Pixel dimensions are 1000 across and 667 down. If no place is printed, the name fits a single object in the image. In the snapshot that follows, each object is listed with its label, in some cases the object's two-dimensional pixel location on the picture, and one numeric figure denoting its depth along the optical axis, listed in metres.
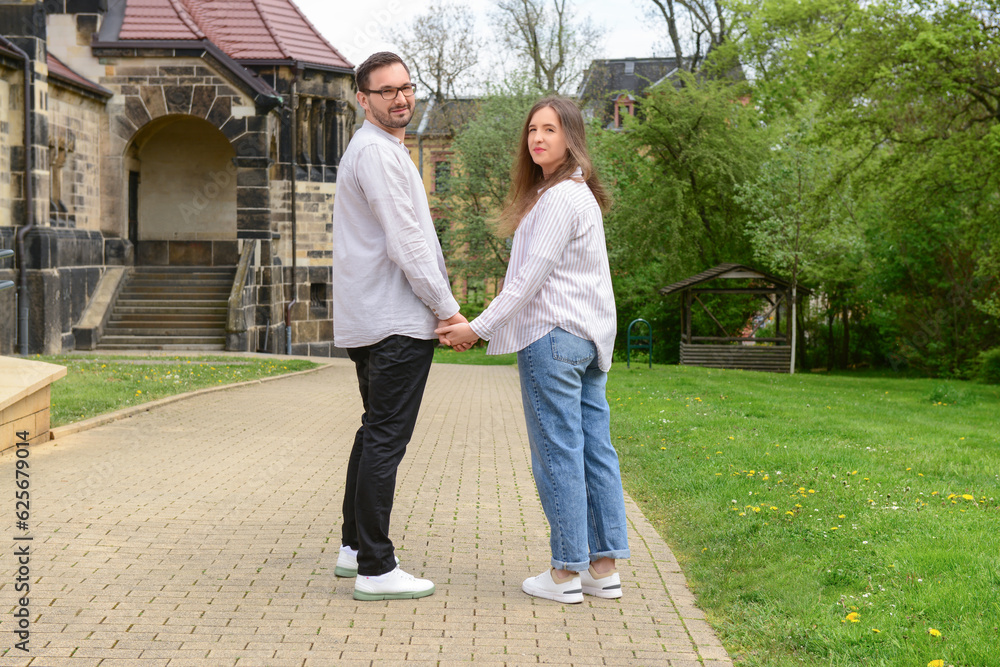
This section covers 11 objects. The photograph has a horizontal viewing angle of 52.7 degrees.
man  4.07
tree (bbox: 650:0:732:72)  40.97
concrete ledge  7.18
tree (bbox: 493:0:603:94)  41.72
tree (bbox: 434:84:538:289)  35.94
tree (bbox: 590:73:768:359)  33.16
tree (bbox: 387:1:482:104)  41.66
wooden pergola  29.81
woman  4.13
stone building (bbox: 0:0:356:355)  18.83
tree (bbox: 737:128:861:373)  30.45
